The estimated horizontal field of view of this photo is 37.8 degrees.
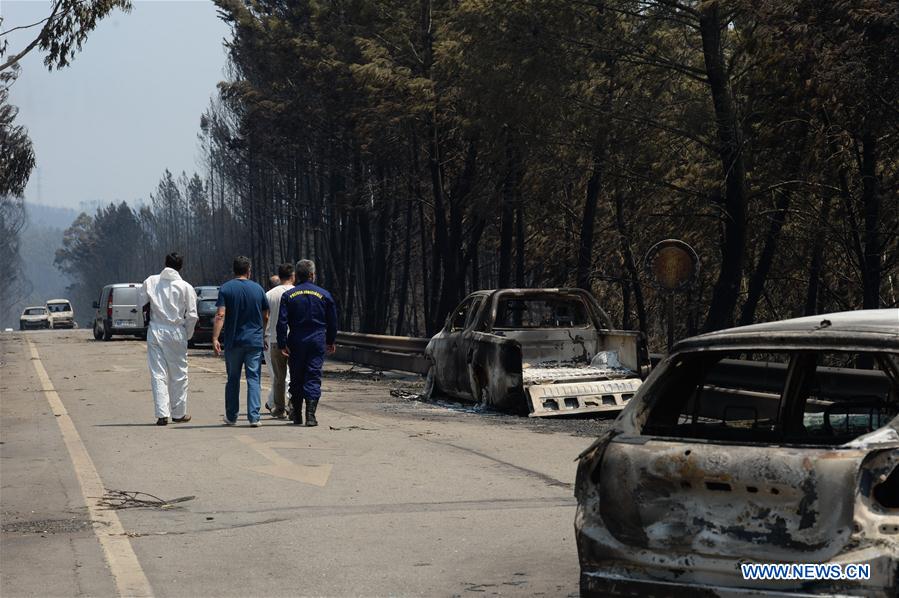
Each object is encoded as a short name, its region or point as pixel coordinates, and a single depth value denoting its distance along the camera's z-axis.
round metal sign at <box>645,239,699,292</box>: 18.53
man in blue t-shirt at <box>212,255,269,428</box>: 14.92
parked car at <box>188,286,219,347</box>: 37.47
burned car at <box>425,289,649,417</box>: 16.47
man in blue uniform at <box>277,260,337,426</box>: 14.74
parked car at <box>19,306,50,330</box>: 80.19
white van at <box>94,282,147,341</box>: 43.41
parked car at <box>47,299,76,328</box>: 81.19
